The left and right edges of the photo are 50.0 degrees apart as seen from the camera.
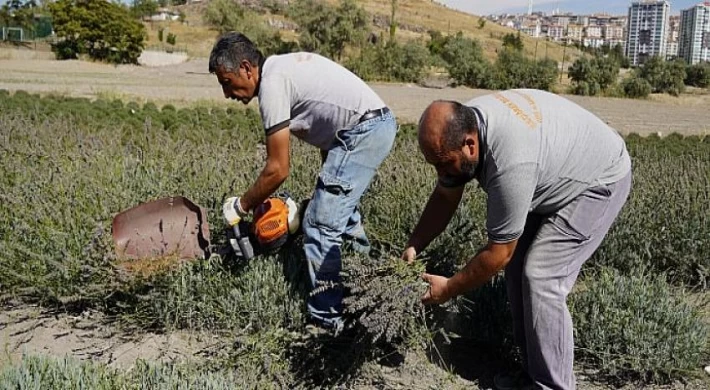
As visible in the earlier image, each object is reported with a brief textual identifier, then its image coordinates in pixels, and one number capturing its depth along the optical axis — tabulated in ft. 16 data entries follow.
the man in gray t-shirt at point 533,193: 8.88
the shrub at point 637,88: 113.60
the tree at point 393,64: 124.67
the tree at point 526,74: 117.70
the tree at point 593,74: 115.03
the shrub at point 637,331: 11.69
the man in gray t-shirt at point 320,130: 11.32
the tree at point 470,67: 121.80
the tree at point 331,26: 143.88
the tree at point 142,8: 245.45
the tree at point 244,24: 157.09
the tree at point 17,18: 184.85
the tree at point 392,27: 140.11
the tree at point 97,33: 148.25
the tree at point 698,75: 144.04
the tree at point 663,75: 124.16
